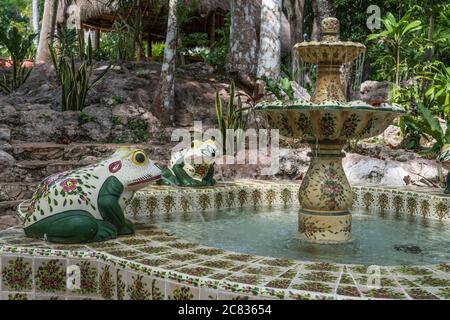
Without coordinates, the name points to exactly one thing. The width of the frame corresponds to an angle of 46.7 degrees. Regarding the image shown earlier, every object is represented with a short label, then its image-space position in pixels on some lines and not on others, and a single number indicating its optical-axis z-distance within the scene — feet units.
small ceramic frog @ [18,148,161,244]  12.89
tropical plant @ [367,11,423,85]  42.14
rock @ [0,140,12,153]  31.81
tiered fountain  14.88
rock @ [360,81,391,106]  52.41
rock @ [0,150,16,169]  29.86
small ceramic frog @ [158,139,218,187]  22.57
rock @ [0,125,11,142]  33.76
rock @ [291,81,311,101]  42.29
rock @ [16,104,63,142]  35.81
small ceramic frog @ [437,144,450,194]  20.82
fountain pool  13.91
